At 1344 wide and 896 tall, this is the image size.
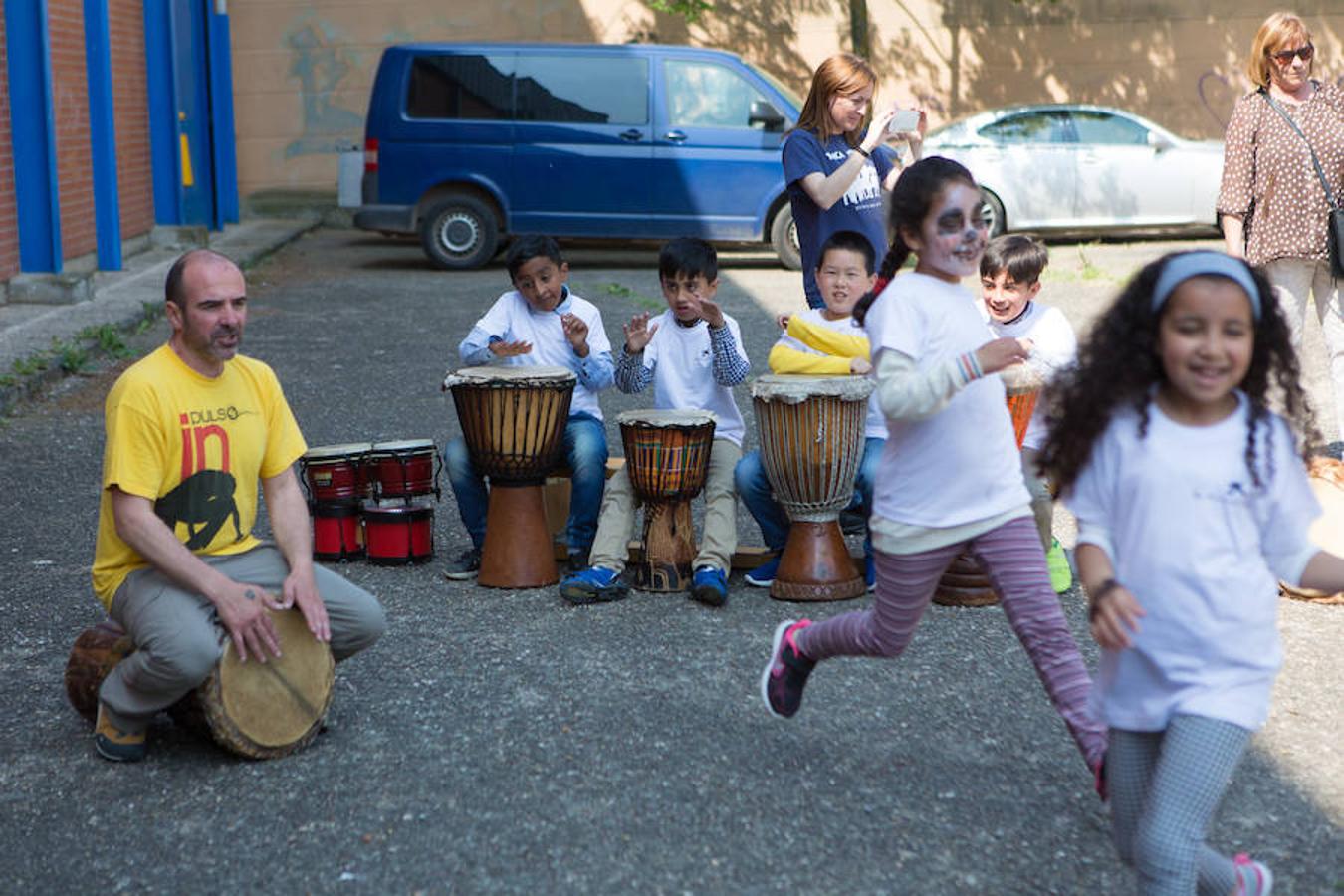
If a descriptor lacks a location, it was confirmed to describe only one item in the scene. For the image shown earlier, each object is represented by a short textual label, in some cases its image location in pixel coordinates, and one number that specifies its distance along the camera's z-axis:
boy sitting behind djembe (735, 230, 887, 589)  5.35
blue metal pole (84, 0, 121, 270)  12.66
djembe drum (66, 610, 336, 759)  3.83
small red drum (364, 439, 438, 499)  5.86
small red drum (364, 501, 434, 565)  5.66
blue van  14.33
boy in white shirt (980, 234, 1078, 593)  5.29
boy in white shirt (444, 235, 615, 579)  5.60
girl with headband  2.78
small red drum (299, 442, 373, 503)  5.78
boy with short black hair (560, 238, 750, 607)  5.30
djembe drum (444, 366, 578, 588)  5.33
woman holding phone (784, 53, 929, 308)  5.72
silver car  15.55
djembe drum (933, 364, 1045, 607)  5.16
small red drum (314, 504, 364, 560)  5.73
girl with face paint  3.57
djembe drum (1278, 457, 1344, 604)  5.15
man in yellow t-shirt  3.83
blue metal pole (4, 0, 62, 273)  11.20
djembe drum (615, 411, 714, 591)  5.34
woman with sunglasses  6.31
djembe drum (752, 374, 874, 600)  5.24
